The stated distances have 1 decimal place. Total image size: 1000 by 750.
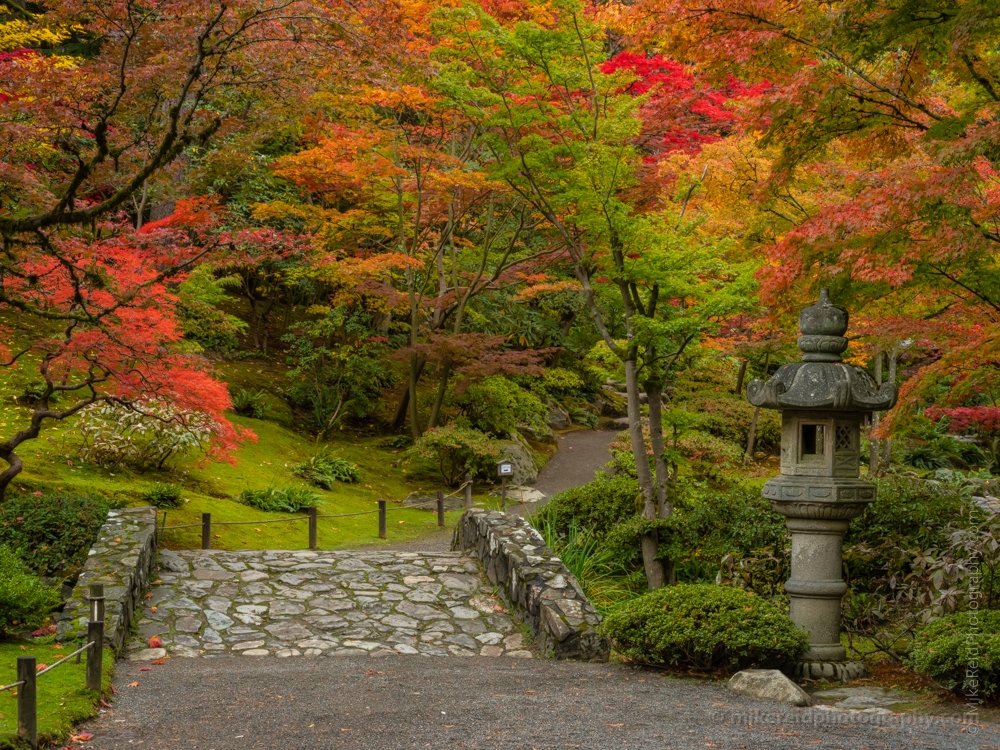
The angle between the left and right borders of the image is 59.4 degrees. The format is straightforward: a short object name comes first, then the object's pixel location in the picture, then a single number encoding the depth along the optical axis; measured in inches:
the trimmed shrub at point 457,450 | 709.9
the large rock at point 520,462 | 770.8
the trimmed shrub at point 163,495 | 502.9
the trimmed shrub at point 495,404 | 788.6
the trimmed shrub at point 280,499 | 584.7
